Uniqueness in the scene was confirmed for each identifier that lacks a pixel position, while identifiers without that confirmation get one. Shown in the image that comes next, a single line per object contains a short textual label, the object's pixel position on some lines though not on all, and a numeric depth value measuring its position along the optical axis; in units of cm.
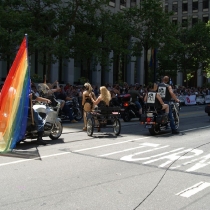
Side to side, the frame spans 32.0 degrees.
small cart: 1184
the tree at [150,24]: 3166
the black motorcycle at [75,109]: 1659
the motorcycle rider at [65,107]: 1623
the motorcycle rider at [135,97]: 1694
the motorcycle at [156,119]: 1170
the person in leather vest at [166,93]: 1202
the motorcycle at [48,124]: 974
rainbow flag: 847
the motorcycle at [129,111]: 1684
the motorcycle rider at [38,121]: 976
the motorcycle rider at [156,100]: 1169
